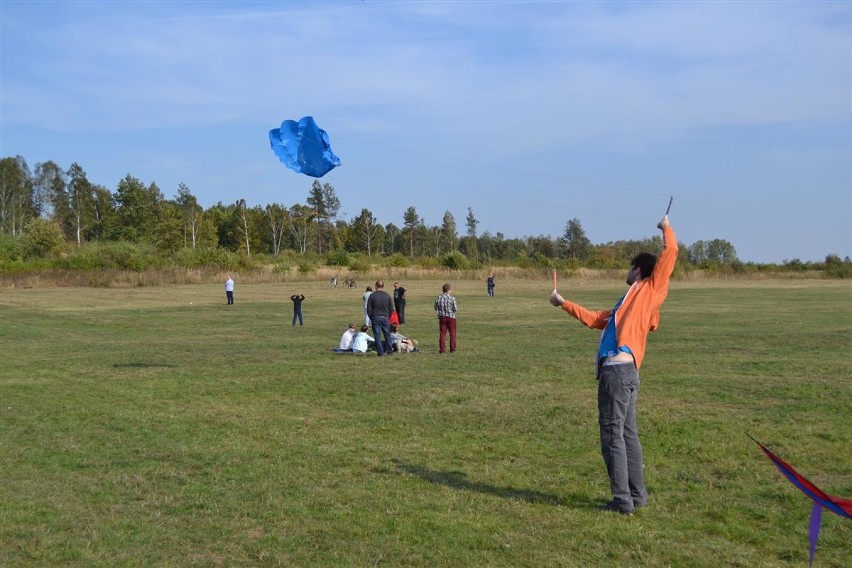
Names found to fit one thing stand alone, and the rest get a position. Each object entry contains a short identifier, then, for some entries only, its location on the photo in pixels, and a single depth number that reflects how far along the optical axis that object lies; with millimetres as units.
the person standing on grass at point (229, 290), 44562
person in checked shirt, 20203
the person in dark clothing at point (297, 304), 30309
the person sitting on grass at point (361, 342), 20250
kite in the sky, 16719
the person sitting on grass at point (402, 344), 20500
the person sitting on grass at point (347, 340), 20516
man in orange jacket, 6836
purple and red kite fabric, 4129
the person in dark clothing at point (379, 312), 19422
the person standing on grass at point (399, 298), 28156
